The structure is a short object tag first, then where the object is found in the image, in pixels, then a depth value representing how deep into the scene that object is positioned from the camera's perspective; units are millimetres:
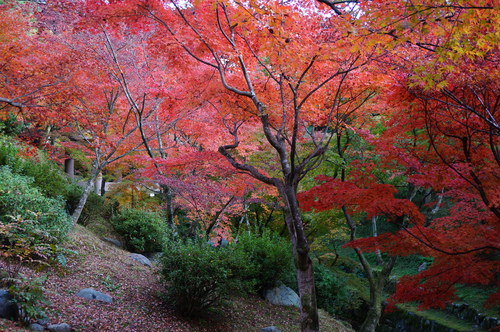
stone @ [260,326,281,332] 7609
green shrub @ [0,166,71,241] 6883
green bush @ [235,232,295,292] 9852
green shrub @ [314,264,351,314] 11555
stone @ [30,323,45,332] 4506
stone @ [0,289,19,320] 4434
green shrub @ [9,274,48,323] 4395
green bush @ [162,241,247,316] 6547
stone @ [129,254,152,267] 10188
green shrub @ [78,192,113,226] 12295
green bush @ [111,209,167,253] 11797
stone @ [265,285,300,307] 9984
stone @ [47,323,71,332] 4745
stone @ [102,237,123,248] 11523
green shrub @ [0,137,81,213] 10117
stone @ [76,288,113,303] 6273
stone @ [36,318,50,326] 4743
